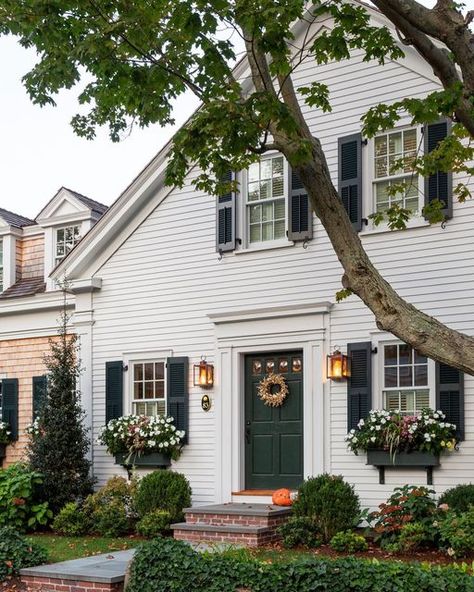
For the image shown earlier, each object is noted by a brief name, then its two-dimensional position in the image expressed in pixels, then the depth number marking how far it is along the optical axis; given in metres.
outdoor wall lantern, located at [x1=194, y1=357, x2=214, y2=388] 13.84
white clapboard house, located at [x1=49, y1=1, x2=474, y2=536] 12.13
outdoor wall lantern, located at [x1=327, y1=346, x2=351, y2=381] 12.48
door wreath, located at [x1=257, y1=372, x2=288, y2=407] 13.34
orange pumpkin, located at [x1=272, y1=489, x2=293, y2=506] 12.49
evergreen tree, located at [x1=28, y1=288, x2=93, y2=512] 14.18
